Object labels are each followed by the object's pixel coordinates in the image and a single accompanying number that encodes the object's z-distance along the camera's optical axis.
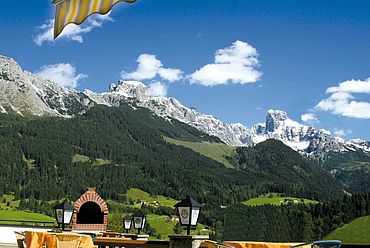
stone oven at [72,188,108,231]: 20.62
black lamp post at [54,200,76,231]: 12.49
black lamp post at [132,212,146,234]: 16.47
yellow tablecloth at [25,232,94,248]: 7.04
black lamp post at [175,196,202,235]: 7.41
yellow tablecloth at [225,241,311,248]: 6.38
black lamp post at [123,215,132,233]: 18.57
